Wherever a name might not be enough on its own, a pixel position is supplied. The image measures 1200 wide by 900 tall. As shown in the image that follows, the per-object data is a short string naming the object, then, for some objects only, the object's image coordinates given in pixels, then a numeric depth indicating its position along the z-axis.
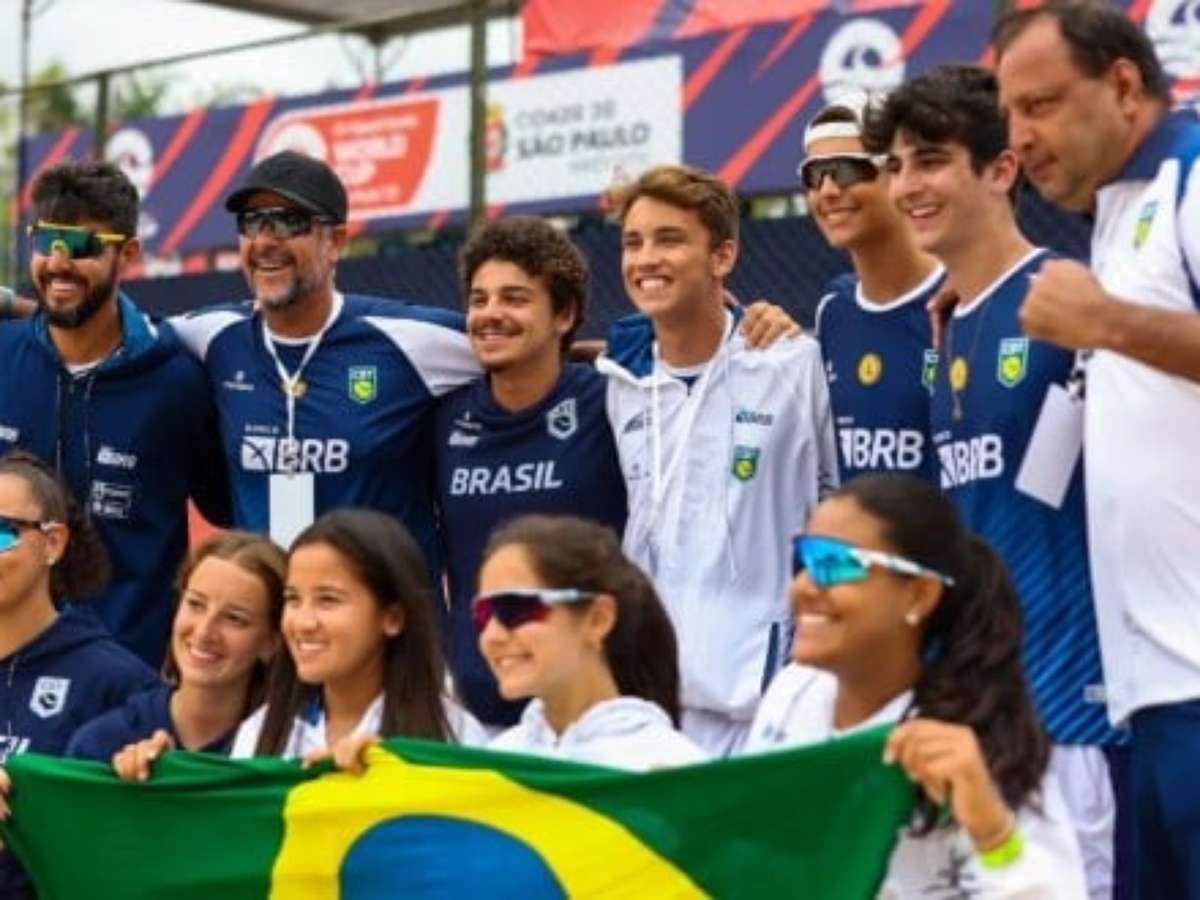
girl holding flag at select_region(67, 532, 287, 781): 6.04
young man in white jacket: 6.28
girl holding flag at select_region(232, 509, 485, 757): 5.53
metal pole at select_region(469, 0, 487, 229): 11.72
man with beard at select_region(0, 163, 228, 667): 7.30
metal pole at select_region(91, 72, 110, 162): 14.83
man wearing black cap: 7.01
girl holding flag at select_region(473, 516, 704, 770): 5.14
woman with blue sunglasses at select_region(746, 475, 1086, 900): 4.41
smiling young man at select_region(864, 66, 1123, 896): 5.31
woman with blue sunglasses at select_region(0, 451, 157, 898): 6.44
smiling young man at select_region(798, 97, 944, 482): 6.16
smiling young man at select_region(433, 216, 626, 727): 6.57
